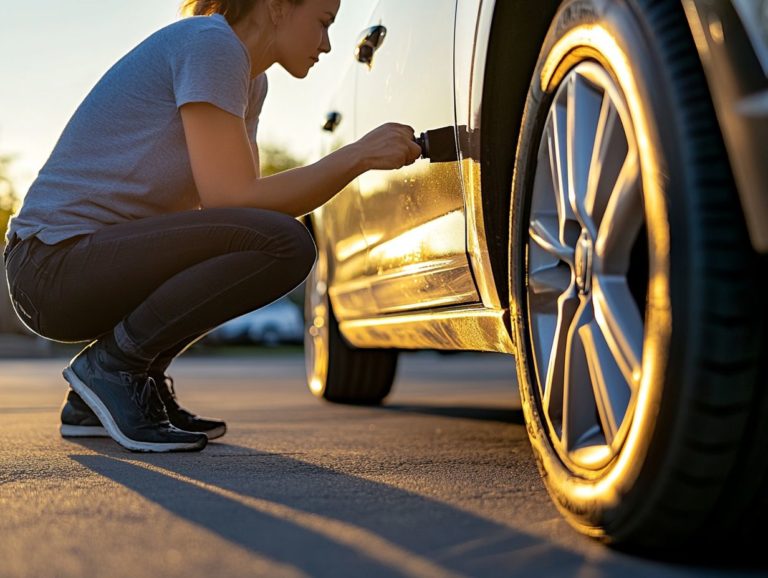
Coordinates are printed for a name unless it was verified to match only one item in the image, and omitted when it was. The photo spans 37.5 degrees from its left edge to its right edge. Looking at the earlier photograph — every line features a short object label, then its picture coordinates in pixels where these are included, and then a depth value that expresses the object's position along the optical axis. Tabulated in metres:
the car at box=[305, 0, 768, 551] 1.36
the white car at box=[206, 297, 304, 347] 25.64
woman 2.79
